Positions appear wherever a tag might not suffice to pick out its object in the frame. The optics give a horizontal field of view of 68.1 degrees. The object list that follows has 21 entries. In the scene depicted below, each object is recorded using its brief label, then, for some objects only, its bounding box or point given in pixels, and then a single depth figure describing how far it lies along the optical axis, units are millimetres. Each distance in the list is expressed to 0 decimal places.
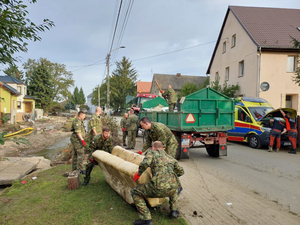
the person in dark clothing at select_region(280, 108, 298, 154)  9221
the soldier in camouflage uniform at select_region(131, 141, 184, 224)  3219
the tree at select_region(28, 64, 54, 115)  39553
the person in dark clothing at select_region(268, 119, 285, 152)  9195
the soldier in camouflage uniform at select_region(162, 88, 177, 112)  9219
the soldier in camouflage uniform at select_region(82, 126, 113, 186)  5156
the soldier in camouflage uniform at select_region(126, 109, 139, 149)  9828
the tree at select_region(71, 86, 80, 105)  101675
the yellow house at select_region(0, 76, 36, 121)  26016
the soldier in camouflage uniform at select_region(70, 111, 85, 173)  5945
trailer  7148
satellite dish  16719
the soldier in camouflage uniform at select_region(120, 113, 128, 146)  10281
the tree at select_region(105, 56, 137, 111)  49594
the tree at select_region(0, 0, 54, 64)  3160
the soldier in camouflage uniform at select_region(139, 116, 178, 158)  4988
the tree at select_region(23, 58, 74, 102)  50438
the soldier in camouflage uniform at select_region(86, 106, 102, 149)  7327
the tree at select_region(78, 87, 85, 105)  106750
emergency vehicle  9836
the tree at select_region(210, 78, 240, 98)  19406
